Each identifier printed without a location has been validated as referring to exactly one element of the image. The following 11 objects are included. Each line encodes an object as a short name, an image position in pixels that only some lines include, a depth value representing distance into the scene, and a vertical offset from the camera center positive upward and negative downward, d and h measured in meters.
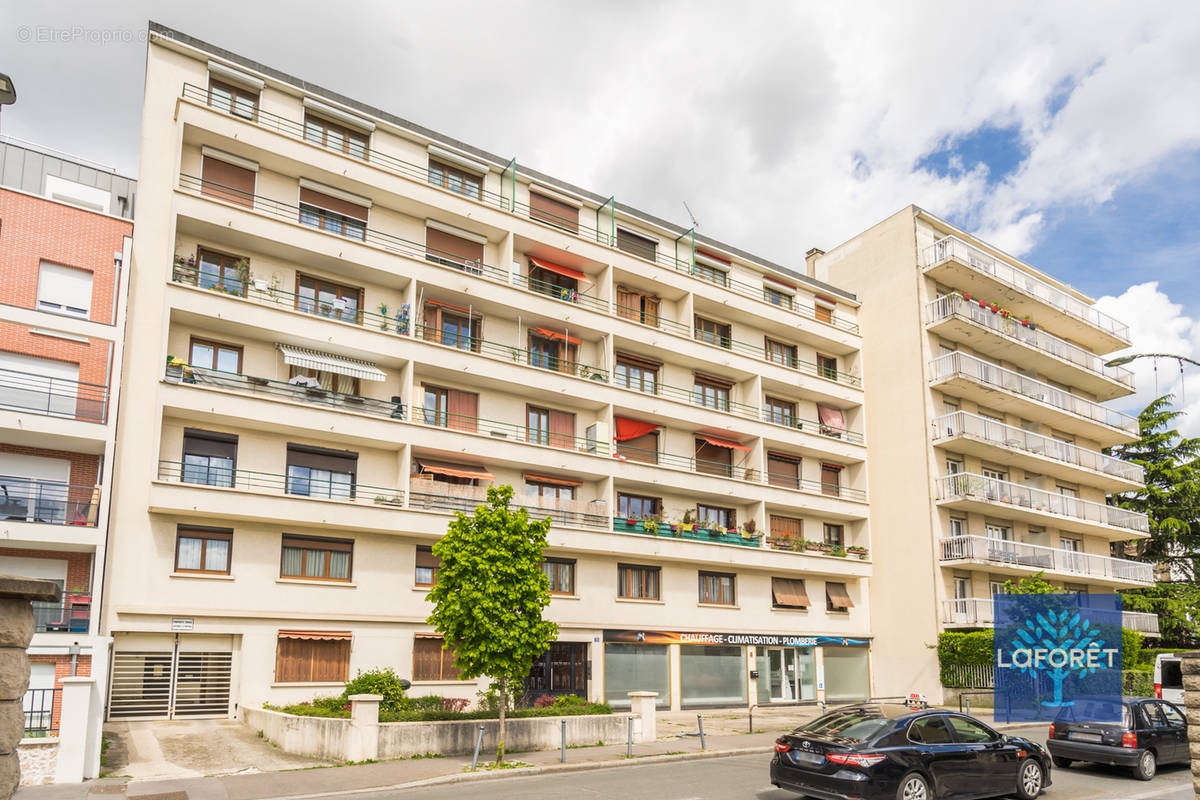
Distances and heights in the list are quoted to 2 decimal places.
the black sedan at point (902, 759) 12.31 -2.46
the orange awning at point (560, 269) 32.47 +11.28
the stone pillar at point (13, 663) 5.08 -0.46
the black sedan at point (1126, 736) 16.81 -2.81
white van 25.66 -2.56
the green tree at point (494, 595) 18.14 -0.22
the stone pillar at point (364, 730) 17.47 -2.81
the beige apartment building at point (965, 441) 36.91 +6.24
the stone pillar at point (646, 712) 21.45 -3.00
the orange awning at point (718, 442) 35.81 +5.58
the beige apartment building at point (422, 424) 23.95 +5.21
